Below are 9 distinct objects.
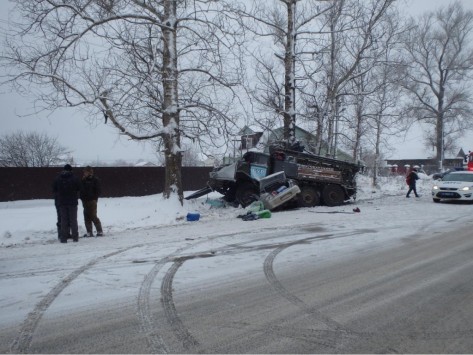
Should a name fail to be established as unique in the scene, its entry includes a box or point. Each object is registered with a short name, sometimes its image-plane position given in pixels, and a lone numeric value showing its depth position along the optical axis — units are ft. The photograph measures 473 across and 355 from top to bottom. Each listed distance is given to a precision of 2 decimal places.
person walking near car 68.23
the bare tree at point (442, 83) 147.13
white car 56.29
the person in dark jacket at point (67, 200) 31.19
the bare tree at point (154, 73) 44.86
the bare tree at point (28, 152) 137.90
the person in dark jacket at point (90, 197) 33.53
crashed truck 51.90
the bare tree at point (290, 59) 65.16
